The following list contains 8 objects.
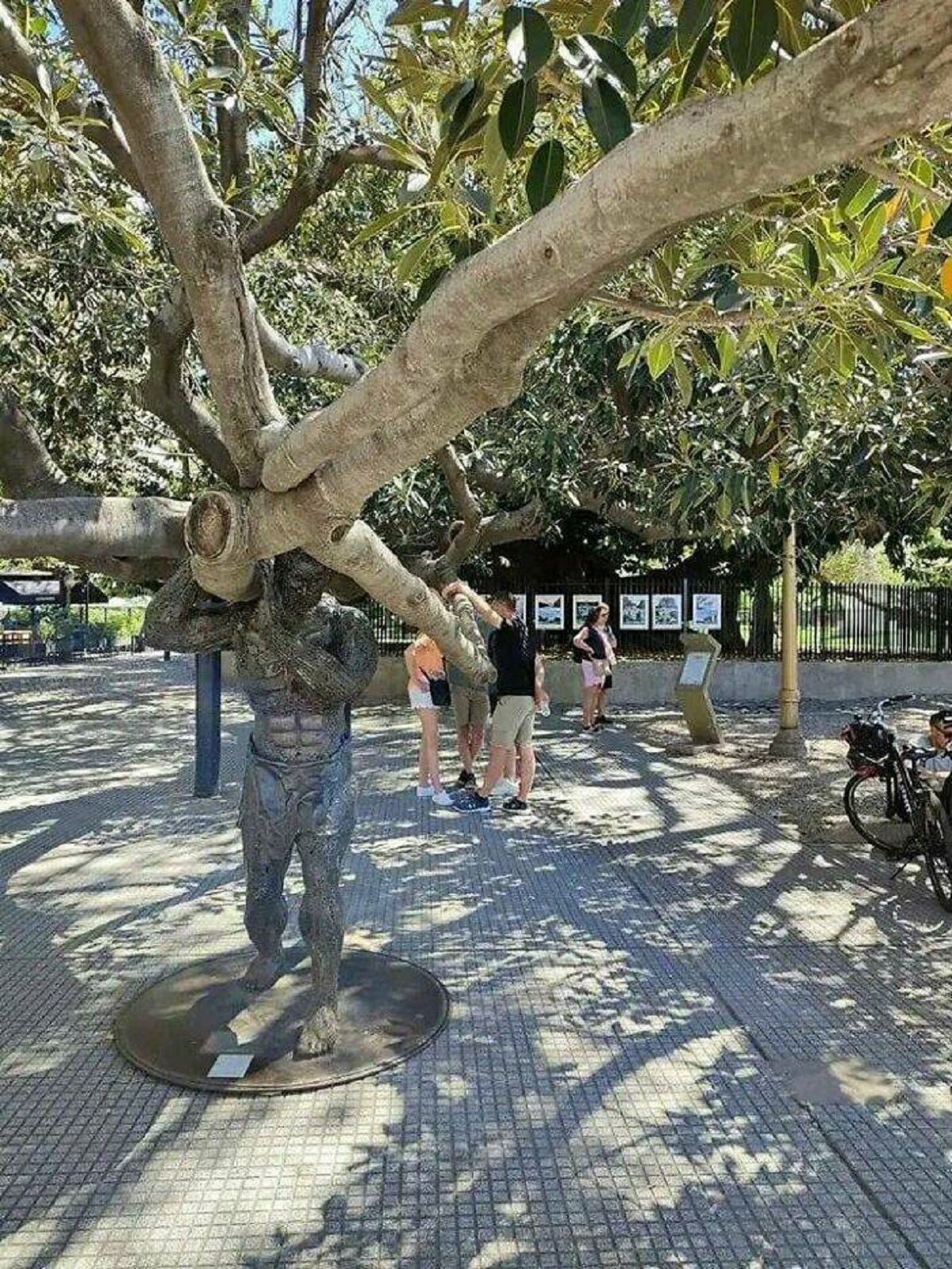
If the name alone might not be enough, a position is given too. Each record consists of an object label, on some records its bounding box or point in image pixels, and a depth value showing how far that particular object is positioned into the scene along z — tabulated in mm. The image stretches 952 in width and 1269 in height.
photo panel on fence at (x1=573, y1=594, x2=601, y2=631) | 18281
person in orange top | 8516
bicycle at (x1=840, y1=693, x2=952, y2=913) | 5922
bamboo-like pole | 11242
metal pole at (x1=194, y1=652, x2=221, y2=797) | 8602
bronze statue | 3986
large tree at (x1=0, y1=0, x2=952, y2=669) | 1686
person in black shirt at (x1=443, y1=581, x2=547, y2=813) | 8039
